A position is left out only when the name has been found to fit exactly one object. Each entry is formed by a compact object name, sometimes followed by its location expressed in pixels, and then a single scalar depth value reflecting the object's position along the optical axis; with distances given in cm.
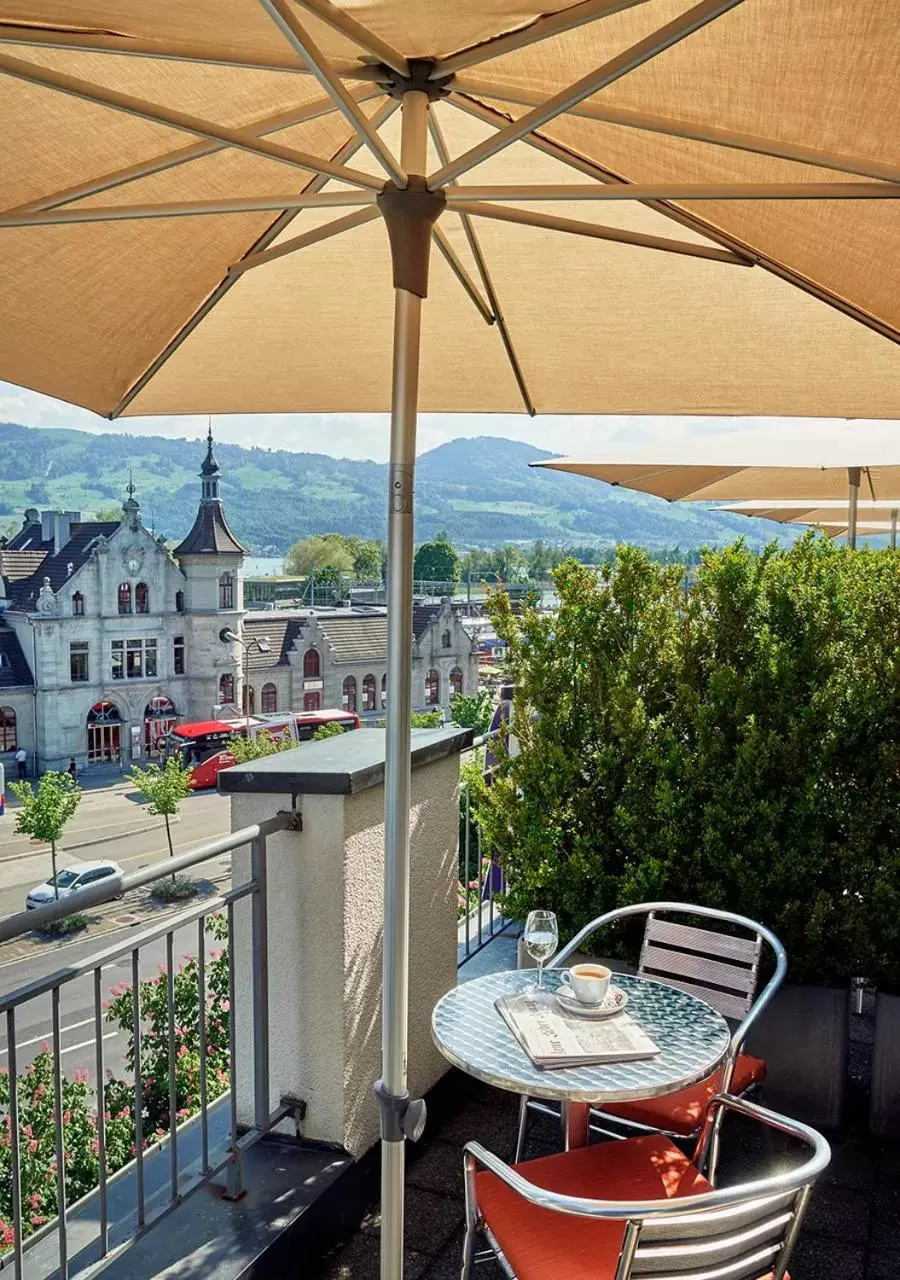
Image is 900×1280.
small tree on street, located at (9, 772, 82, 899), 4128
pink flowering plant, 850
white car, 4234
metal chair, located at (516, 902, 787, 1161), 237
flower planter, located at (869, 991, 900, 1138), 303
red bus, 5781
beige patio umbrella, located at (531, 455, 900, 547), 525
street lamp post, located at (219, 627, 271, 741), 7031
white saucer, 226
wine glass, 240
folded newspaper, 206
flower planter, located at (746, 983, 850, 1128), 310
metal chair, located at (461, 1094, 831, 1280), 143
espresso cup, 226
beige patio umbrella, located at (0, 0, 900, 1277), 145
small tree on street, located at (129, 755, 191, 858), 4359
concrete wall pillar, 246
